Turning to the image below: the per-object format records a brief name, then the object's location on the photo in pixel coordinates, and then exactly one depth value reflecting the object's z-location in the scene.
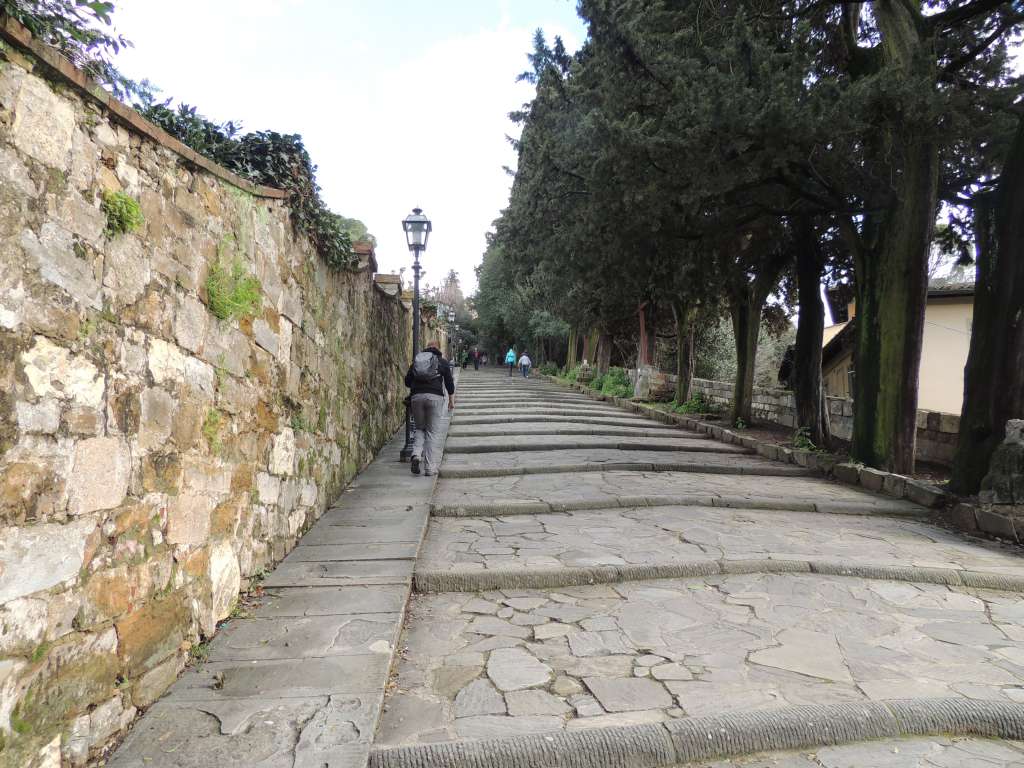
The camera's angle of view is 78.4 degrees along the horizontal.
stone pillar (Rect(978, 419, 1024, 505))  5.78
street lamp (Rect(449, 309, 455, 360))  37.78
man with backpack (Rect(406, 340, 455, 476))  7.63
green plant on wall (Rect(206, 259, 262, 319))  3.34
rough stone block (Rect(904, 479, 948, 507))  6.76
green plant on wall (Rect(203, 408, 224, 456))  3.26
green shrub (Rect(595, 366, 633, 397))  20.19
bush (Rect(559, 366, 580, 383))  27.20
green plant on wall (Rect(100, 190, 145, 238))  2.47
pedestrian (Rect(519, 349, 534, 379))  34.94
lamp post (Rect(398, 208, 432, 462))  8.88
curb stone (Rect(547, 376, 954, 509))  6.91
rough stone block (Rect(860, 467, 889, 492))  7.69
